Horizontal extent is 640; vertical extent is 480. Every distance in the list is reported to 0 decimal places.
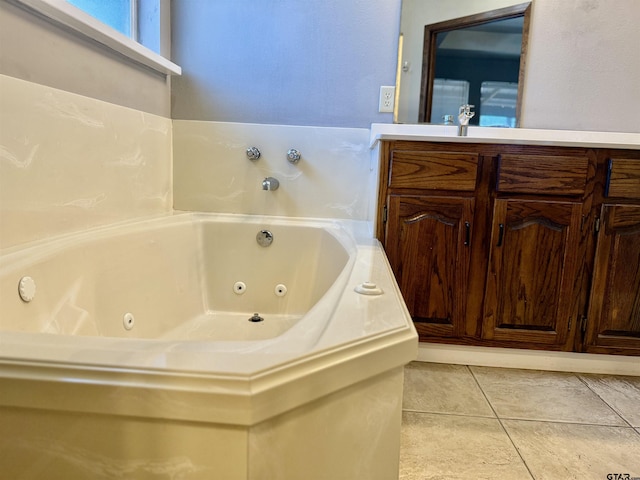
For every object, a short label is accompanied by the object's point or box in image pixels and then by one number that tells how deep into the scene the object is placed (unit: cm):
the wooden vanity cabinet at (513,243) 164
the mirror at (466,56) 202
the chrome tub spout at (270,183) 210
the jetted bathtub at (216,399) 53
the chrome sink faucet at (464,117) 188
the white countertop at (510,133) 202
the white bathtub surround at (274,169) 214
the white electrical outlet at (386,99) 209
